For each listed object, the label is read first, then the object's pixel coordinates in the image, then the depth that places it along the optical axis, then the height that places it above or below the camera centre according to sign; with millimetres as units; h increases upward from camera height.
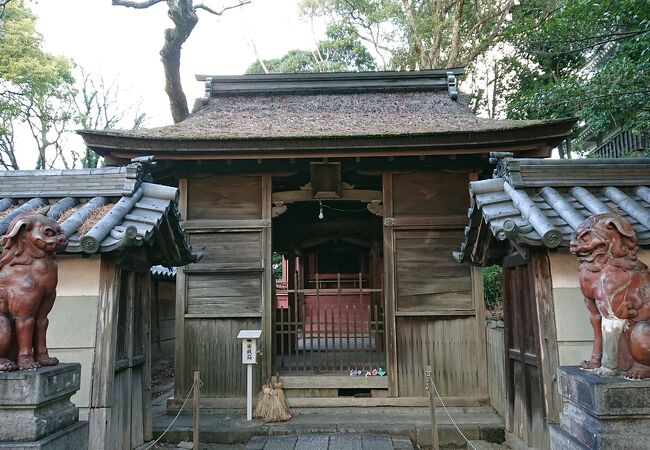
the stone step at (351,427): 6805 -1923
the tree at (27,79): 18766 +9375
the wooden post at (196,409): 5688 -1349
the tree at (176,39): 13891 +7954
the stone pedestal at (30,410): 3424 -811
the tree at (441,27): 18703 +11075
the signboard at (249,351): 7235 -826
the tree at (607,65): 7164 +3872
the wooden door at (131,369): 5368 -859
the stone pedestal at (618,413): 3135 -823
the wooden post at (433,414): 5336 -1393
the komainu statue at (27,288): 3566 +110
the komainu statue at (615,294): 3227 -15
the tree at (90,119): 22788 +9135
